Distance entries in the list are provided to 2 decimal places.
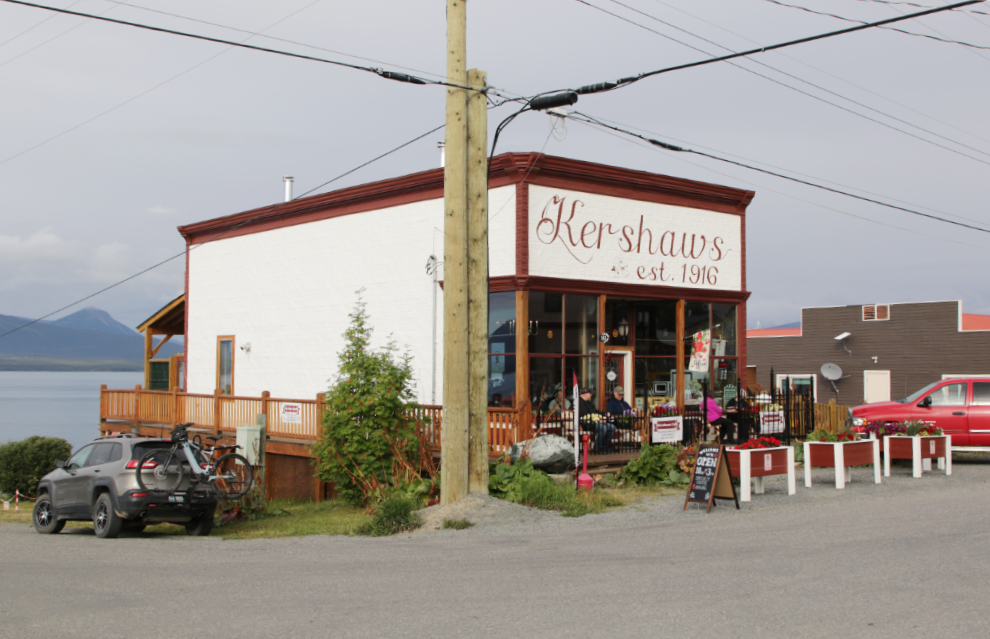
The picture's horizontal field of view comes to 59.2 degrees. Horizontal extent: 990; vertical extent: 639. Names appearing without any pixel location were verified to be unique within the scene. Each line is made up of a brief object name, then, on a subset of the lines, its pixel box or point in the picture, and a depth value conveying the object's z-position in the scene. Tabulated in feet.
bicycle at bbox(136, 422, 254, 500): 43.88
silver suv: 43.34
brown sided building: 122.31
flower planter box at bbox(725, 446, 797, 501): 46.21
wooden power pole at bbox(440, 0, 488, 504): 44.21
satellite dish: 132.87
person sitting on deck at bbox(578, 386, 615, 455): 57.41
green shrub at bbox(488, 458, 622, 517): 45.73
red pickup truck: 64.39
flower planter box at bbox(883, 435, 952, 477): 55.31
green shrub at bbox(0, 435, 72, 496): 82.12
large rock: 52.26
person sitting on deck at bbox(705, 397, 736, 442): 60.70
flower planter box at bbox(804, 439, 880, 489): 50.98
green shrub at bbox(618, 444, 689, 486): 53.78
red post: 49.42
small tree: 51.44
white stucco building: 62.39
